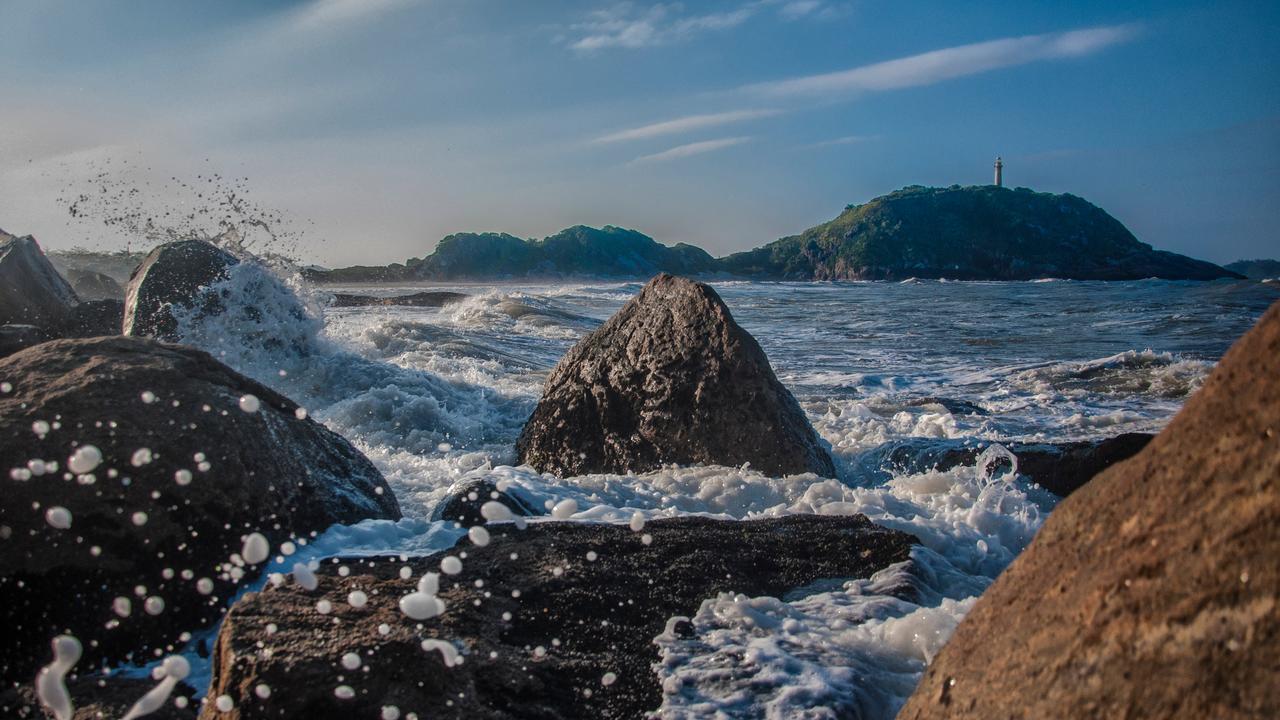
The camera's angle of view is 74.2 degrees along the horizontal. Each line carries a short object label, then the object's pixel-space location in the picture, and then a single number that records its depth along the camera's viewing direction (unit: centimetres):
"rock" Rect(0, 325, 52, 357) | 543
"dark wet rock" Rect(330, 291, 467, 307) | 2227
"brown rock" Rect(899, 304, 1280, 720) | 95
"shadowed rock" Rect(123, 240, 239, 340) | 762
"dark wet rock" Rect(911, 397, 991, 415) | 764
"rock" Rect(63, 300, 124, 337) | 888
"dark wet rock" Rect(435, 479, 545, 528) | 303
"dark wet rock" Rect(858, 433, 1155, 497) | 455
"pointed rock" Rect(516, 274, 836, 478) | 452
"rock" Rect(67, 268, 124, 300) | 1722
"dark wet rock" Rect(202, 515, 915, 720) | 169
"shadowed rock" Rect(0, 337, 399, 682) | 233
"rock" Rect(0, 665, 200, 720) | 197
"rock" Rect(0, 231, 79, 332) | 880
